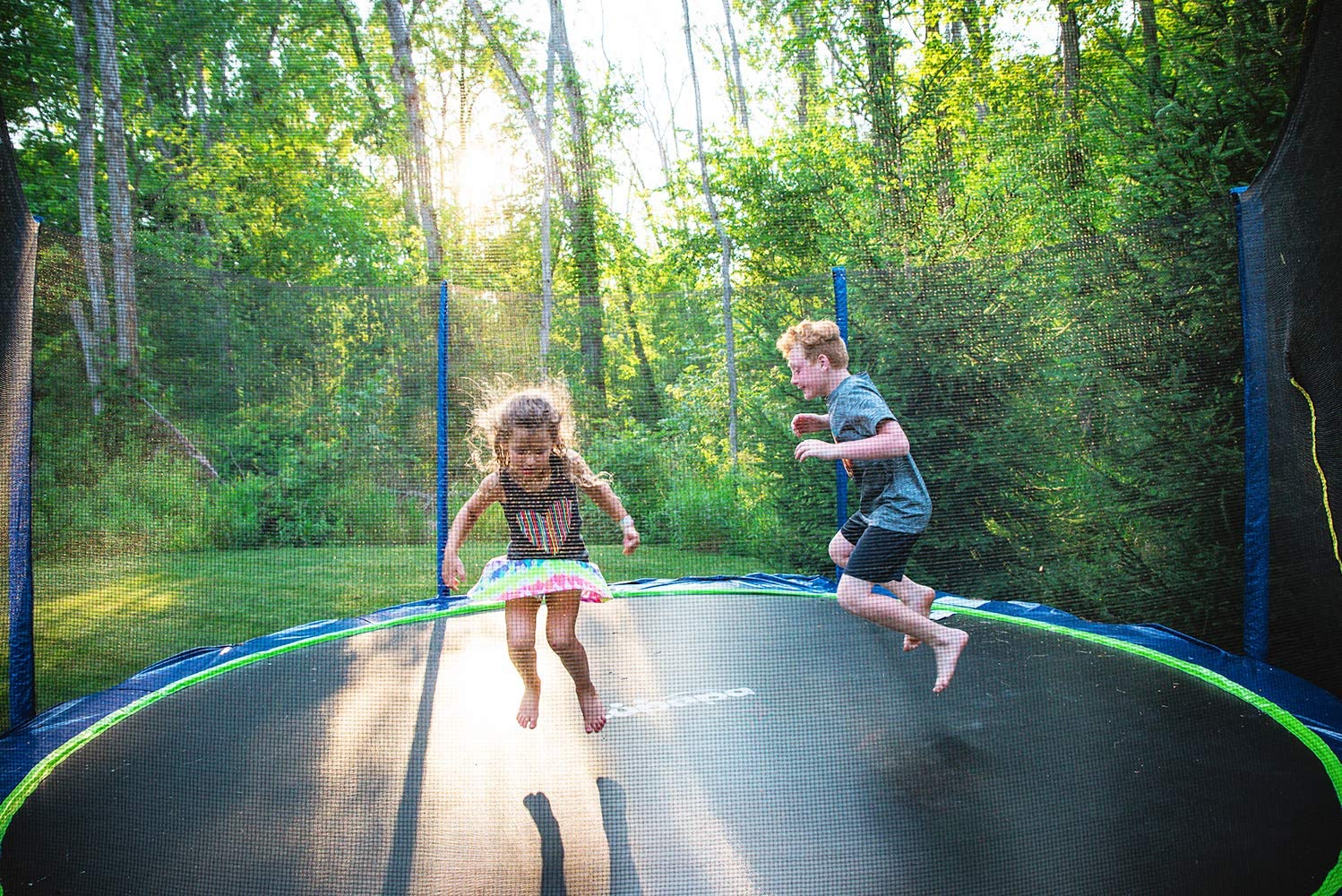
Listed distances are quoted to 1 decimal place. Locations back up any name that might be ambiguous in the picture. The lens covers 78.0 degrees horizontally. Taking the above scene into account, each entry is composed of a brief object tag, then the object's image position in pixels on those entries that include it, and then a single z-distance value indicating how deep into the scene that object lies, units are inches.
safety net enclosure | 57.4
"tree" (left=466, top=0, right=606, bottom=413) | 257.1
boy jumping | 79.0
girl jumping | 73.0
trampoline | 51.7
